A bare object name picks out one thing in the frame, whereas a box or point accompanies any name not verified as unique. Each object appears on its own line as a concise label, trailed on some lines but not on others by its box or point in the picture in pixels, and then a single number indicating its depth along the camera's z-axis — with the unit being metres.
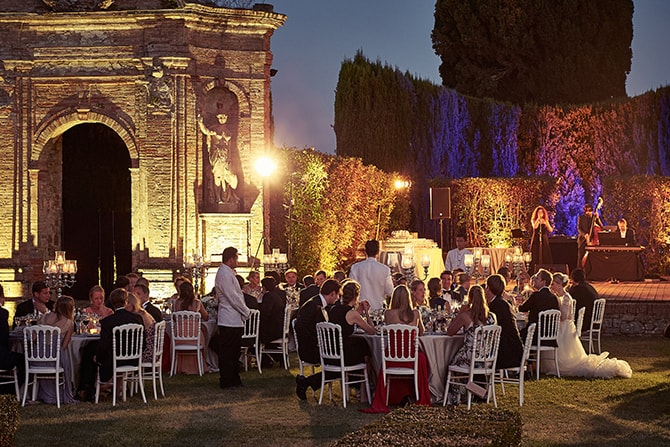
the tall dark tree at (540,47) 35.19
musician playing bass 23.80
